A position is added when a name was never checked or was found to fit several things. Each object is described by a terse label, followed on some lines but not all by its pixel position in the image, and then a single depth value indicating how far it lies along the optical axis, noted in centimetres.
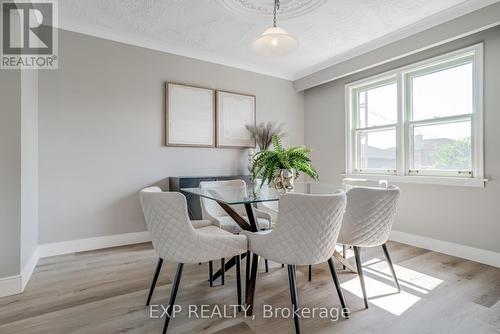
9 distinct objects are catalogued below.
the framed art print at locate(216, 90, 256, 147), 393
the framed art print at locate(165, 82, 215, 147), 356
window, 286
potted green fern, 223
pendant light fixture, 209
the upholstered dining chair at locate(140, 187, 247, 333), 161
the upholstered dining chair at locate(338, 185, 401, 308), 191
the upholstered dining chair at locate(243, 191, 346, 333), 152
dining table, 184
